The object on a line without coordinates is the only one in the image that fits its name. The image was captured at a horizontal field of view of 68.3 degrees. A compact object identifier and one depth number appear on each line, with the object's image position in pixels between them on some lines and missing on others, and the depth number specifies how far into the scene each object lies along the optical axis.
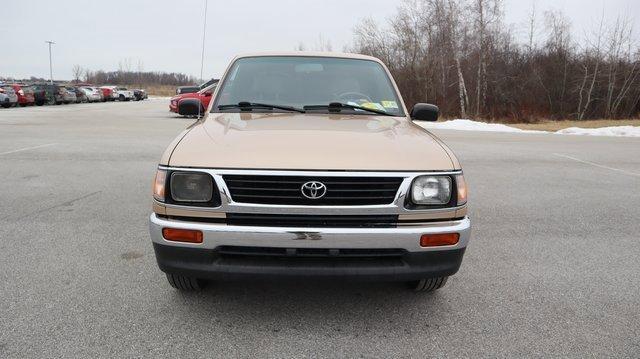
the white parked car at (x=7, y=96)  29.20
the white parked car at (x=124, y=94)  51.88
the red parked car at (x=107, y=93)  49.11
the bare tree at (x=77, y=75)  110.06
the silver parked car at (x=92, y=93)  44.45
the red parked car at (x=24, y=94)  31.13
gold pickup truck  2.60
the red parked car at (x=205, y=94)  20.60
